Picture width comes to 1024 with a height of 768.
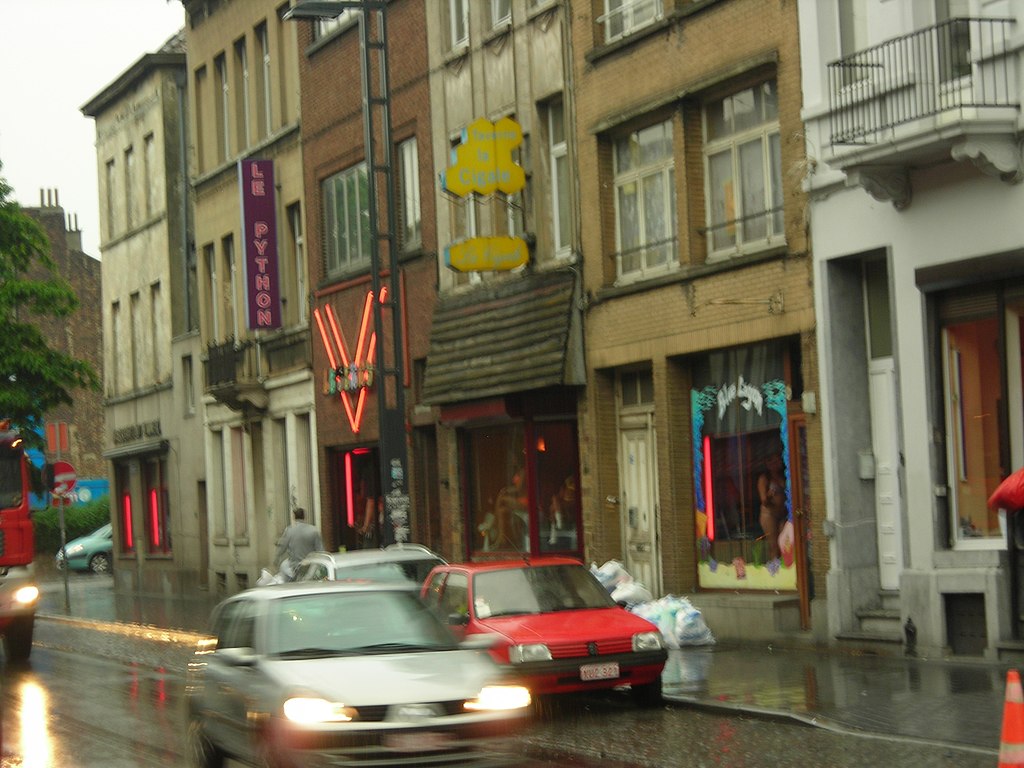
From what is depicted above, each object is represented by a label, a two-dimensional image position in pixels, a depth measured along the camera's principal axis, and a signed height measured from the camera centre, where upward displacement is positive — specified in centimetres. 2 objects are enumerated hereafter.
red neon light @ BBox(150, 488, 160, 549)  4803 -60
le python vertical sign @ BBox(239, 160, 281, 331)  3672 +512
